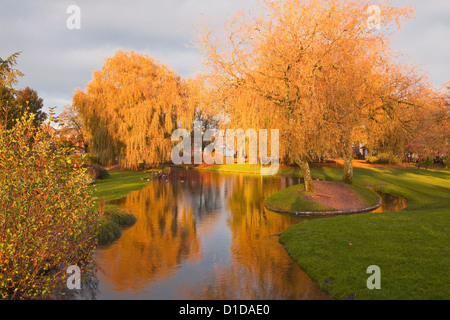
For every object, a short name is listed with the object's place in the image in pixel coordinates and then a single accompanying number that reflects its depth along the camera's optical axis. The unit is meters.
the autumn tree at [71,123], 58.72
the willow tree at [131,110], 36.84
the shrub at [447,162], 41.14
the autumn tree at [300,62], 17.52
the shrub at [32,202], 5.84
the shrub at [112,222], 12.52
